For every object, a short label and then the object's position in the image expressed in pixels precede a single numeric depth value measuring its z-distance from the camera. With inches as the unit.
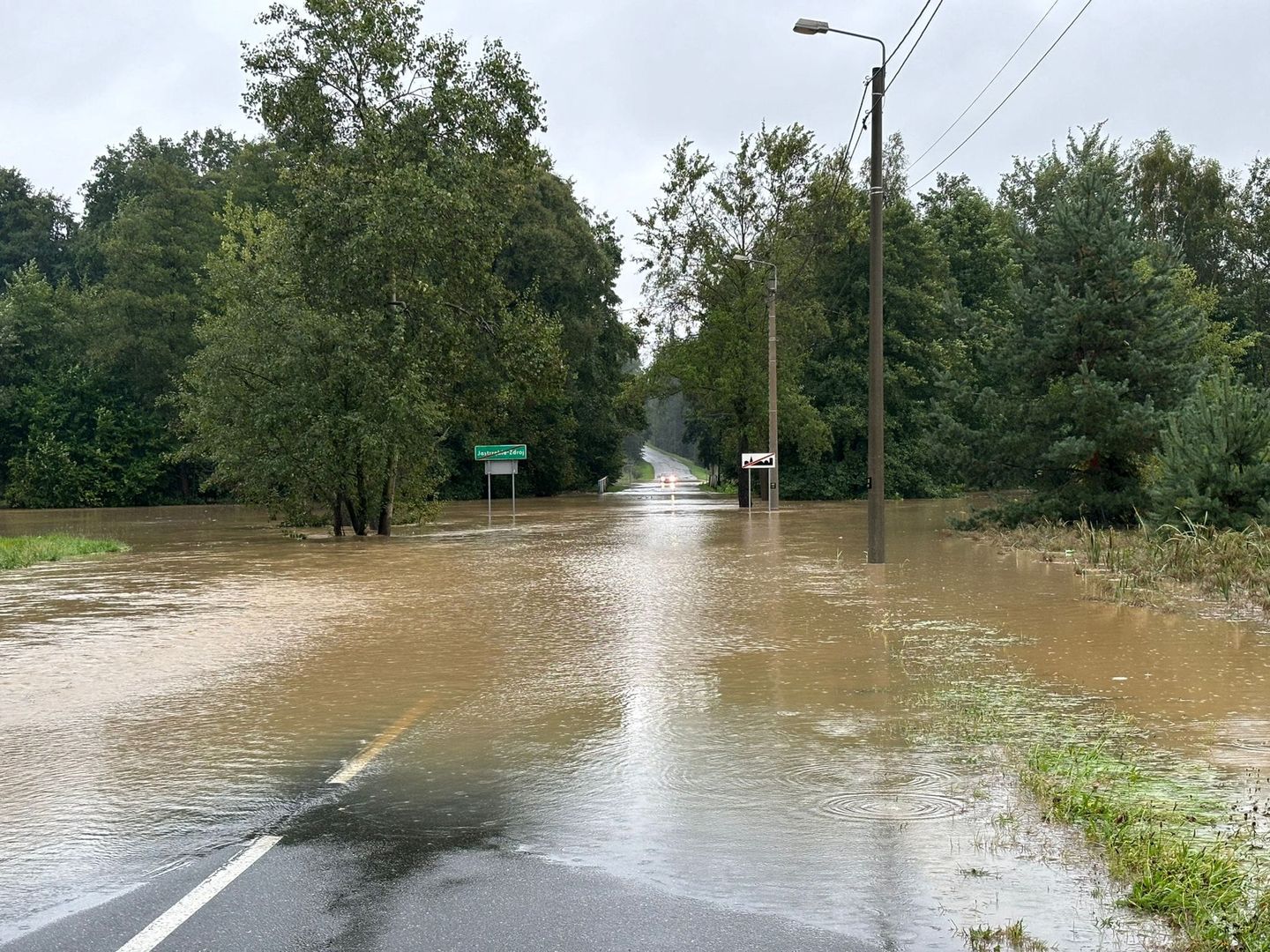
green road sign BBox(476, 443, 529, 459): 1817.2
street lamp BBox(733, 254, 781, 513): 1791.3
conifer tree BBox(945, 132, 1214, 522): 1083.3
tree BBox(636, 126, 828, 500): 2258.9
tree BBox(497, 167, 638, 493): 2623.0
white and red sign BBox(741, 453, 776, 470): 1815.9
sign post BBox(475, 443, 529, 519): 1817.2
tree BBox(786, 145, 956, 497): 2378.2
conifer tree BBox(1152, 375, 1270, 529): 794.8
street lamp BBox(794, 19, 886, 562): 887.2
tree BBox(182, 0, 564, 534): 1207.6
